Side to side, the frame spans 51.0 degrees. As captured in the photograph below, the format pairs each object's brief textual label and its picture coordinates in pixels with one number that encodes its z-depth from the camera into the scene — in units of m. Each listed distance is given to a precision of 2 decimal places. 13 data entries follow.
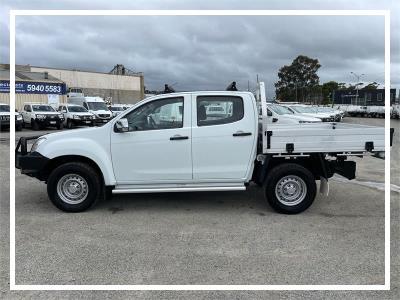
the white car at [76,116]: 26.66
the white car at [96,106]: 29.22
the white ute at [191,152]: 6.07
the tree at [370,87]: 85.66
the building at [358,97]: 82.00
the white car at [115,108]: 34.41
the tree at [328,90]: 78.88
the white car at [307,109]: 26.36
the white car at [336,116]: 32.98
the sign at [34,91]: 37.34
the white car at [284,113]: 14.76
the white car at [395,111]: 48.86
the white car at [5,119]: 23.86
